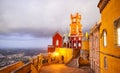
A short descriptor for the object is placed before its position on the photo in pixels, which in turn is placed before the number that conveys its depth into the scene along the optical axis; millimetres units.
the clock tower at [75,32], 26059
